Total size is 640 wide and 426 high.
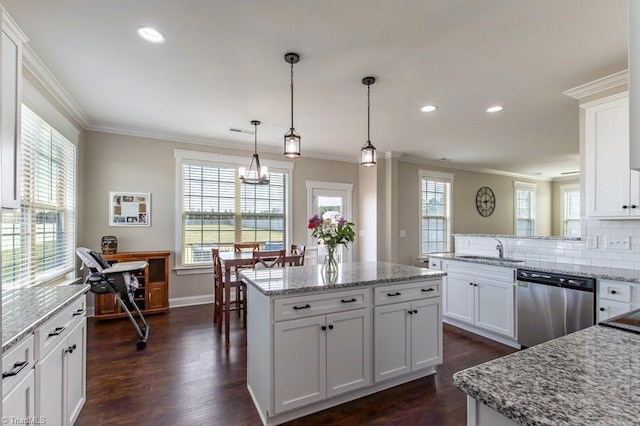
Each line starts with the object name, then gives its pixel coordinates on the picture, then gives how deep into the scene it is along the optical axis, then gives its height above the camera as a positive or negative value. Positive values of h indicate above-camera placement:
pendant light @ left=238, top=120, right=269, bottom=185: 4.23 +0.58
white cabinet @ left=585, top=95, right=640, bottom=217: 2.73 +0.52
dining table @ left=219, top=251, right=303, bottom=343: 3.53 -0.57
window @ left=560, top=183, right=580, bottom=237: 8.58 +0.20
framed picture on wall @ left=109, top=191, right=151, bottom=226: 4.39 +0.11
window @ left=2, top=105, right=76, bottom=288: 2.51 +0.02
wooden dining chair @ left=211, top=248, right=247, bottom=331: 3.80 -0.98
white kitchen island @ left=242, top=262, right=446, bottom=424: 2.03 -0.88
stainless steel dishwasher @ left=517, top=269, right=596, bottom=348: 2.74 -0.85
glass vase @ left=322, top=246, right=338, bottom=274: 2.65 -0.41
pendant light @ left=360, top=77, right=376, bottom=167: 2.96 +0.62
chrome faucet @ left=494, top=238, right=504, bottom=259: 3.94 -0.43
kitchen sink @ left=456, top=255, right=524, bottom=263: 3.72 -0.54
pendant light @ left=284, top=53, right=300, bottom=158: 2.75 +0.65
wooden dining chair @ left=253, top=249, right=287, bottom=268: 3.71 -0.52
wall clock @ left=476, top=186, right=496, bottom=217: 7.52 +0.39
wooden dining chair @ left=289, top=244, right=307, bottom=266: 4.01 -0.53
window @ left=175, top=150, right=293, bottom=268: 4.89 +0.16
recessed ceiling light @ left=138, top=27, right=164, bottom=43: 2.19 +1.35
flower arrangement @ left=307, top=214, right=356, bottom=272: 2.62 -0.13
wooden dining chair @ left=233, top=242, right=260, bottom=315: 4.95 -0.50
